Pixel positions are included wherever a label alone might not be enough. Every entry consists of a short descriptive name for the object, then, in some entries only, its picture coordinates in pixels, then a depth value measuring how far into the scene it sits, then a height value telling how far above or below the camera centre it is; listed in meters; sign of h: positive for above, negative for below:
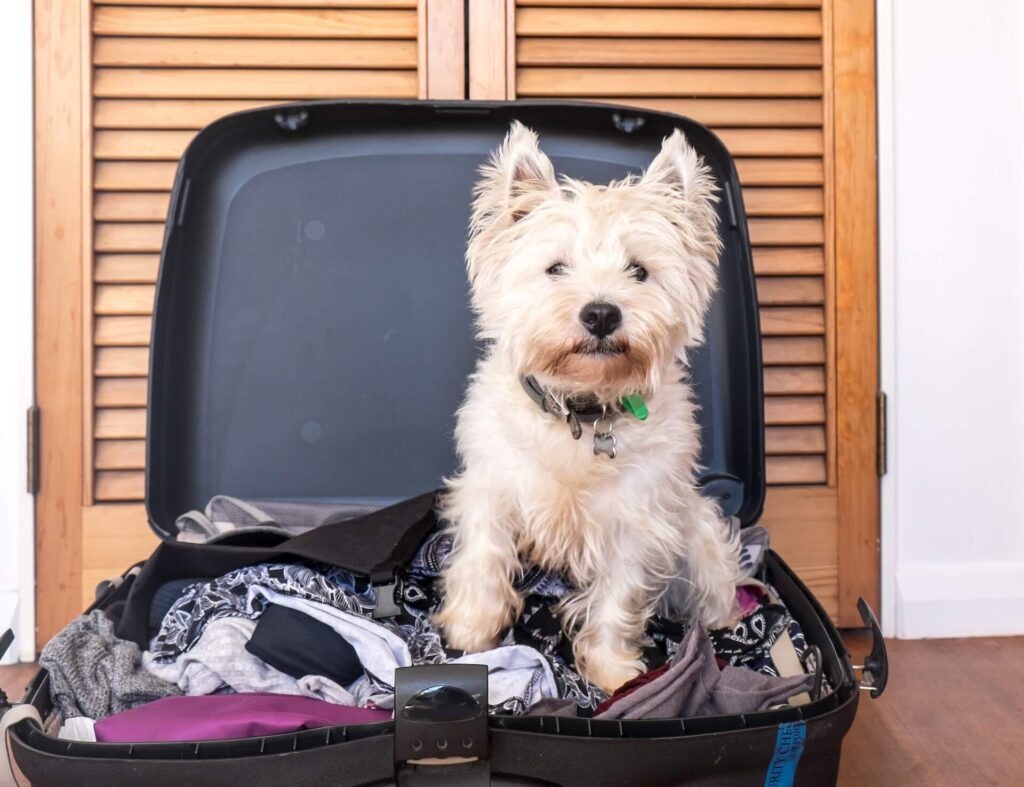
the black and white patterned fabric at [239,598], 1.42 -0.32
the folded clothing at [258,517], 1.70 -0.23
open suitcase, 1.76 +0.18
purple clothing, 1.11 -0.40
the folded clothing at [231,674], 1.31 -0.40
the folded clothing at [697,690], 1.18 -0.39
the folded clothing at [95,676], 1.25 -0.39
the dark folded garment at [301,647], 1.35 -0.37
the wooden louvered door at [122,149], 1.87 +0.51
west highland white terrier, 1.45 -0.03
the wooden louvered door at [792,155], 1.92 +0.52
